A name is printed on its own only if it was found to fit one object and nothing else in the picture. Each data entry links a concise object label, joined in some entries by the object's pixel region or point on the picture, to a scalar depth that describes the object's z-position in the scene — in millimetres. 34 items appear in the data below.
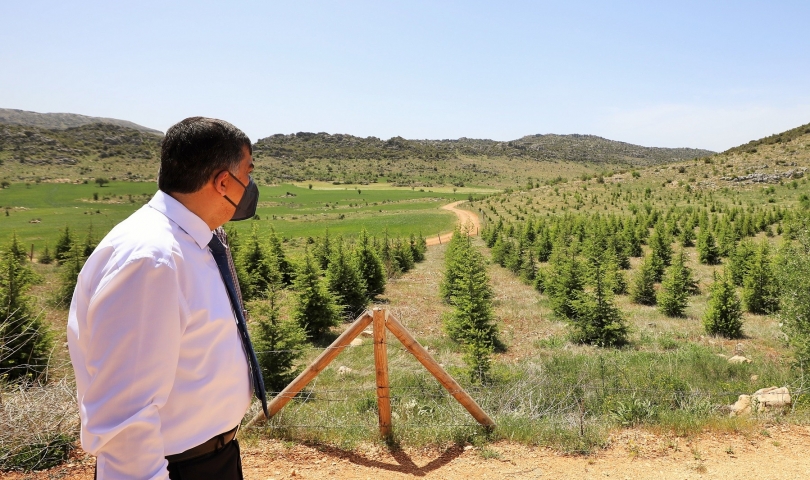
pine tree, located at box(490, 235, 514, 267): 24394
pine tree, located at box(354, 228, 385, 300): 18312
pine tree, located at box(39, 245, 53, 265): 22469
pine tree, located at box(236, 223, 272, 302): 18259
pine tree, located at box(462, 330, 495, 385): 8077
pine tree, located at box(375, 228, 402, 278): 22469
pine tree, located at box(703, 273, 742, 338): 12430
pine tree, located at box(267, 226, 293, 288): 18797
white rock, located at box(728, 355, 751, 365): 9741
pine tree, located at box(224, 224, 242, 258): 20431
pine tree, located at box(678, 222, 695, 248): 25525
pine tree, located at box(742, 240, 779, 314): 14781
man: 1439
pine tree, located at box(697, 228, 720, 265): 21859
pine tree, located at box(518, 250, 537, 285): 20922
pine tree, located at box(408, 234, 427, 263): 26797
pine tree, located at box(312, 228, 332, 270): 20133
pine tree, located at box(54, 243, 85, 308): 14867
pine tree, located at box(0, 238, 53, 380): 8477
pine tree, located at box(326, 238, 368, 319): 16078
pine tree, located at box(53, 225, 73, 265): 21500
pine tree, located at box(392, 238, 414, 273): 23750
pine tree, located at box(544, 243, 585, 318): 14438
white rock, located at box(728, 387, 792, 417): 6301
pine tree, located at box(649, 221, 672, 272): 22125
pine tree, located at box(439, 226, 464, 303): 16328
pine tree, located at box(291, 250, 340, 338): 12828
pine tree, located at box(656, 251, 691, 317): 14758
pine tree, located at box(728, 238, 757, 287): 17420
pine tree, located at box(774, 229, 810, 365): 8632
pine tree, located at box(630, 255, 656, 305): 16891
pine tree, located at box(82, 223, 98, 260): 18734
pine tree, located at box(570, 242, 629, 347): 12313
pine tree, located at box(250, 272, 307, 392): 8617
